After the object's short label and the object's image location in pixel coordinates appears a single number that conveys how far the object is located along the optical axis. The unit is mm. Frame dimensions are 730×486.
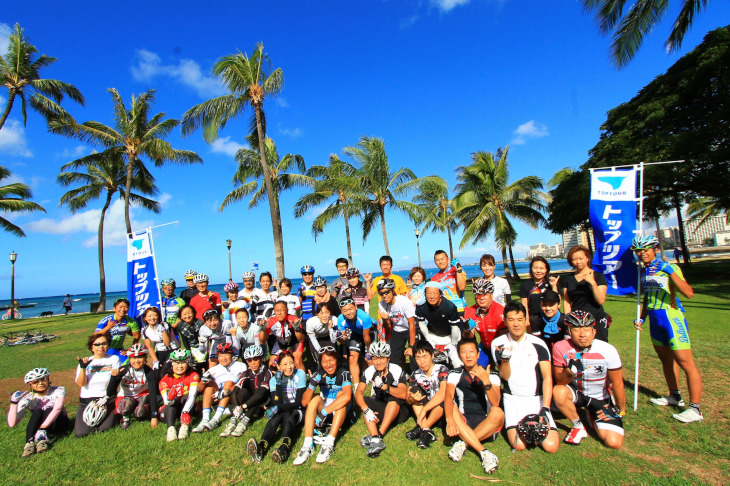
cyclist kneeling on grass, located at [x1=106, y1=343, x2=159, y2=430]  5469
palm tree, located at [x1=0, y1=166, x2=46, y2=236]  20239
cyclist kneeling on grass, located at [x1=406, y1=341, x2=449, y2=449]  4480
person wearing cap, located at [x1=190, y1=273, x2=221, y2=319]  6967
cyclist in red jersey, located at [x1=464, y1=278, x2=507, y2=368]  5039
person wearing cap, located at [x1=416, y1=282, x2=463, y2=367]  5148
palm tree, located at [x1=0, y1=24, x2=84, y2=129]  14492
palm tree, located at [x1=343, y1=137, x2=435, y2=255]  17891
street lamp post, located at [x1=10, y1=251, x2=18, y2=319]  23875
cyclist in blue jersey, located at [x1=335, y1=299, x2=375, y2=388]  5297
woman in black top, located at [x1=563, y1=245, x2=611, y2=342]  4781
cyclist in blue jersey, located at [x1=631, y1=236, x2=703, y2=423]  4359
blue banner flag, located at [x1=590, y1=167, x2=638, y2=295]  5262
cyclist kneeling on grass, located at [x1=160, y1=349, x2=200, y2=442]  5156
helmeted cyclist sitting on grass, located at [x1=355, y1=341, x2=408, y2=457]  4594
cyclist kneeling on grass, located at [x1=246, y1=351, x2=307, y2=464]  4590
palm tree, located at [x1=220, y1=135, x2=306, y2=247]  18406
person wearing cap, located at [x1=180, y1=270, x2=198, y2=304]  7316
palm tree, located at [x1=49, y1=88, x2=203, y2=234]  19394
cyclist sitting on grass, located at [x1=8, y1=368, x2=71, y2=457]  4957
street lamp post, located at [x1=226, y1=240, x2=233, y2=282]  24358
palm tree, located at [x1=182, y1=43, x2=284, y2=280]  13766
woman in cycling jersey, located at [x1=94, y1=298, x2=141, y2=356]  6273
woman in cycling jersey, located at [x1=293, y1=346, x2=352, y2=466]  4426
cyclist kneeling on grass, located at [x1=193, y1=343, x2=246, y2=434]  5253
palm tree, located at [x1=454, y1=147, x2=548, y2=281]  25062
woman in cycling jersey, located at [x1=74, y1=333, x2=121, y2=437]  5289
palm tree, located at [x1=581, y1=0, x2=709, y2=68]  11086
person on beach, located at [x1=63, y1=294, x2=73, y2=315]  27581
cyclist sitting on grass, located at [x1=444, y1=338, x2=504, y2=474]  4035
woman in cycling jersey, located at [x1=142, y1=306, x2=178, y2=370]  6176
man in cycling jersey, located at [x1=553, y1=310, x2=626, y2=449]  4094
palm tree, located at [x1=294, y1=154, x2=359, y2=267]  17797
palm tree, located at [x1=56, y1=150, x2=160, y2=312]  22250
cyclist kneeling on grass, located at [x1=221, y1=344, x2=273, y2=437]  5199
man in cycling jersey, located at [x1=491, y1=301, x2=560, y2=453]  4117
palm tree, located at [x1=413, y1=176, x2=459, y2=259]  29672
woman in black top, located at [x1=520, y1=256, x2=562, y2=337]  5055
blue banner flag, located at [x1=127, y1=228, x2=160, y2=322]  7317
